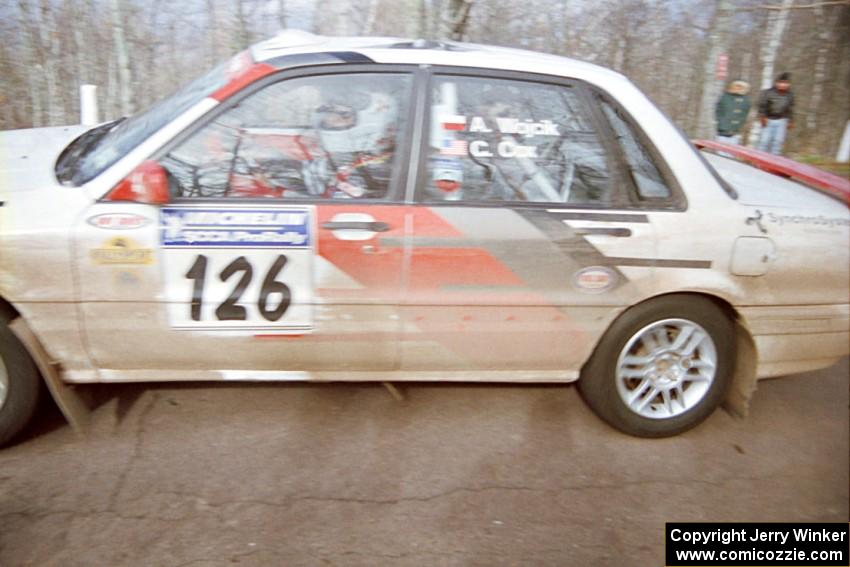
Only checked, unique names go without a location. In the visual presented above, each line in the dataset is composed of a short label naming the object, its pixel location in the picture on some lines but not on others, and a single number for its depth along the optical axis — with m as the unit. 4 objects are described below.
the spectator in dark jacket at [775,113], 10.05
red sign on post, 10.26
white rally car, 2.79
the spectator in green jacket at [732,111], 9.69
